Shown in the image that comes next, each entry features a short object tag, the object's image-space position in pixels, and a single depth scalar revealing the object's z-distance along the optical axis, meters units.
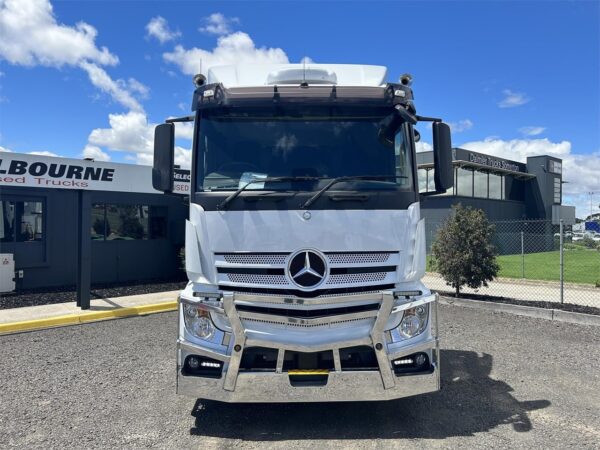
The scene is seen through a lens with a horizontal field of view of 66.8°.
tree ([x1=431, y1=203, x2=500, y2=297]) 10.59
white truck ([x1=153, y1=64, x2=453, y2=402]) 3.70
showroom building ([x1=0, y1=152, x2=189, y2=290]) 10.02
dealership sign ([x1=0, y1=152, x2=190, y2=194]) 9.66
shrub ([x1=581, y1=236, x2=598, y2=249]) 34.58
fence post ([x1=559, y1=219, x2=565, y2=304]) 9.72
